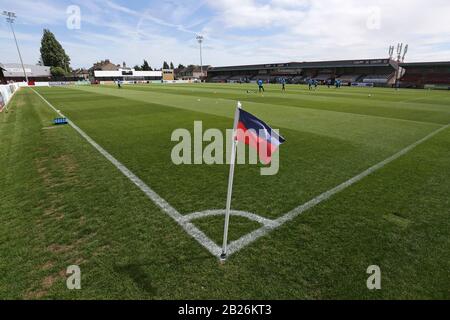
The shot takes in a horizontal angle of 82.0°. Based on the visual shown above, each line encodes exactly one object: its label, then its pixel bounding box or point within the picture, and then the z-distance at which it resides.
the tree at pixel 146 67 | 155.11
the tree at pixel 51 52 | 98.06
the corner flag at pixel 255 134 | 3.20
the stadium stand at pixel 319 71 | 70.50
